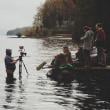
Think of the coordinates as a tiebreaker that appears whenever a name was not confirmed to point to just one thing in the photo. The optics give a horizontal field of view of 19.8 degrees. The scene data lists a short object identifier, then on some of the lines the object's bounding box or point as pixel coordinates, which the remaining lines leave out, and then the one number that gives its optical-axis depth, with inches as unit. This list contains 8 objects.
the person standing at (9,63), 648.5
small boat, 670.5
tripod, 689.5
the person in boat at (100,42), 709.4
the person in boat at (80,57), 704.7
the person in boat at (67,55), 672.5
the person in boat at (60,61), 674.5
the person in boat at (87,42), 690.8
